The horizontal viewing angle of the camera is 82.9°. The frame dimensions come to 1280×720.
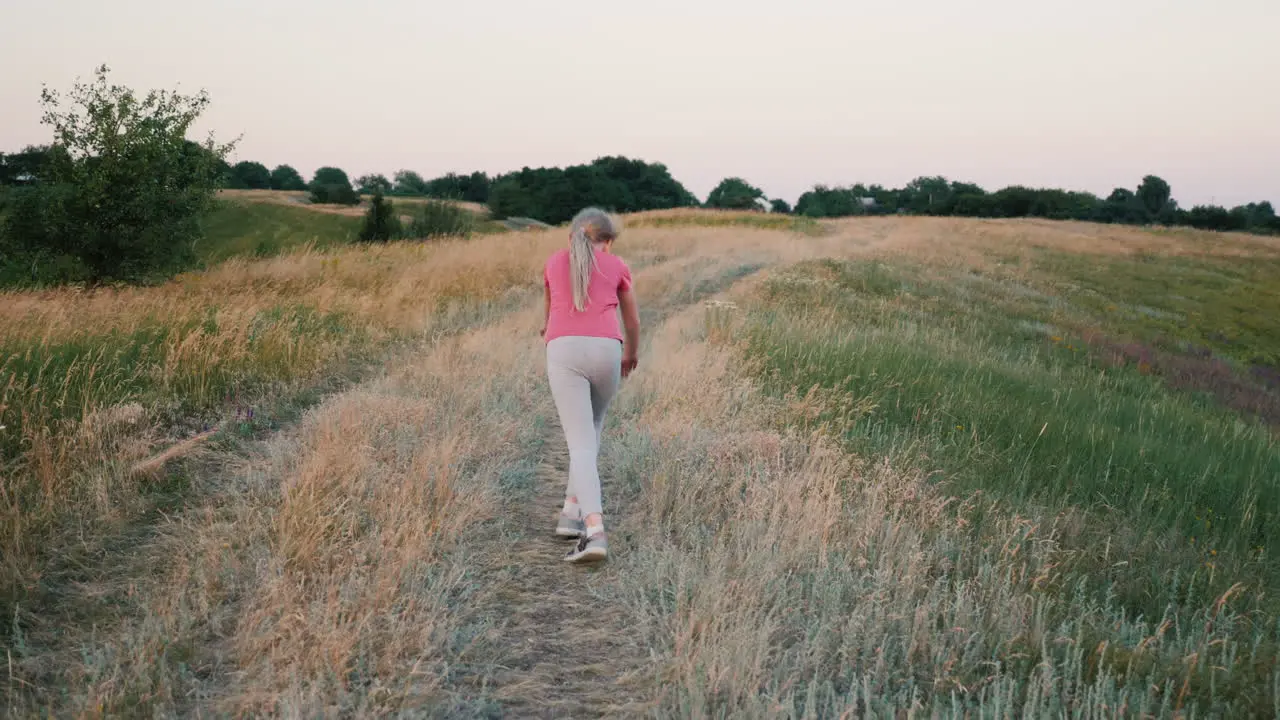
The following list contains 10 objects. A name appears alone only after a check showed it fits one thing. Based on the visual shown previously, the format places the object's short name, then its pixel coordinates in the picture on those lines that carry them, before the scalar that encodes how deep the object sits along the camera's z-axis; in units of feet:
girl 14.12
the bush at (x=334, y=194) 231.09
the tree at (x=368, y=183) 311.68
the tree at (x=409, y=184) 321.73
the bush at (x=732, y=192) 331.98
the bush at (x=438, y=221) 115.85
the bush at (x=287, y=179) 310.45
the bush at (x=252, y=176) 292.61
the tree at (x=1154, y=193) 283.59
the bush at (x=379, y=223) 128.16
